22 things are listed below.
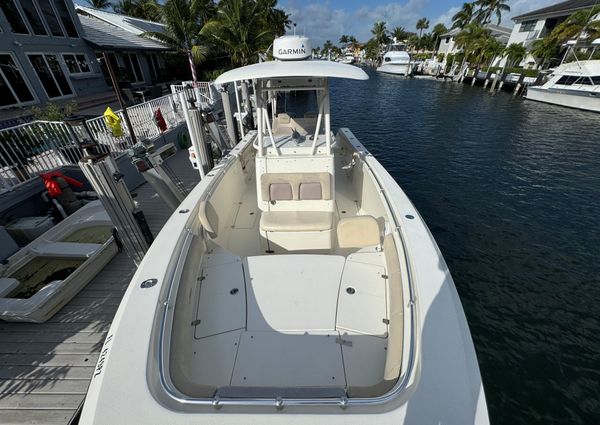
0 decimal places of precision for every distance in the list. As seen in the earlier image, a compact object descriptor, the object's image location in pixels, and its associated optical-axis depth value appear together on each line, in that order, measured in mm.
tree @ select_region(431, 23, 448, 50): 47991
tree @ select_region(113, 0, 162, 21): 25903
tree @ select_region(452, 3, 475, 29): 41438
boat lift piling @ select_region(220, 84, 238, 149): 7412
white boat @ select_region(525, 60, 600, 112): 17156
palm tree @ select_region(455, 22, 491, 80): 28753
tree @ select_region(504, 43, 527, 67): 24453
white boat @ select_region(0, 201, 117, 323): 3117
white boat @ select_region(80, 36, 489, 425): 1303
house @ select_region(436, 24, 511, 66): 38125
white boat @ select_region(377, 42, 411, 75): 41906
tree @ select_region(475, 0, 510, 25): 38875
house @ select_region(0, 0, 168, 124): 9406
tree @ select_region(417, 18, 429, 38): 59719
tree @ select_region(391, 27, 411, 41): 66750
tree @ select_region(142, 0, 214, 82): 13500
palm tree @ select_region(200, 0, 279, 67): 15508
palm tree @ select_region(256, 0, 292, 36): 27397
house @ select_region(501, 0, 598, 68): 23848
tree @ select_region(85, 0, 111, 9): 25672
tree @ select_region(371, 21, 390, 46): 64688
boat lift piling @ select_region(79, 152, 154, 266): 3207
